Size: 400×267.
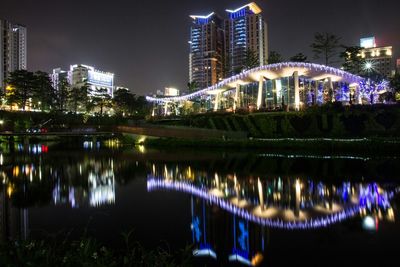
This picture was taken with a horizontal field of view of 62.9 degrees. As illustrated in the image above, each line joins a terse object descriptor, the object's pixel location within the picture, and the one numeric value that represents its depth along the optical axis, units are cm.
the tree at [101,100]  8637
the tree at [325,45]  5488
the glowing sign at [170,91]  15716
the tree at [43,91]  7162
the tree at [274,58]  6631
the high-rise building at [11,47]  10994
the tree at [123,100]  8881
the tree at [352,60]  5703
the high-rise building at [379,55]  11144
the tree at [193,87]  9181
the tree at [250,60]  7088
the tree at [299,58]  6071
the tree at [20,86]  6800
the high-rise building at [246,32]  12012
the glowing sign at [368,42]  11256
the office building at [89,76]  16488
